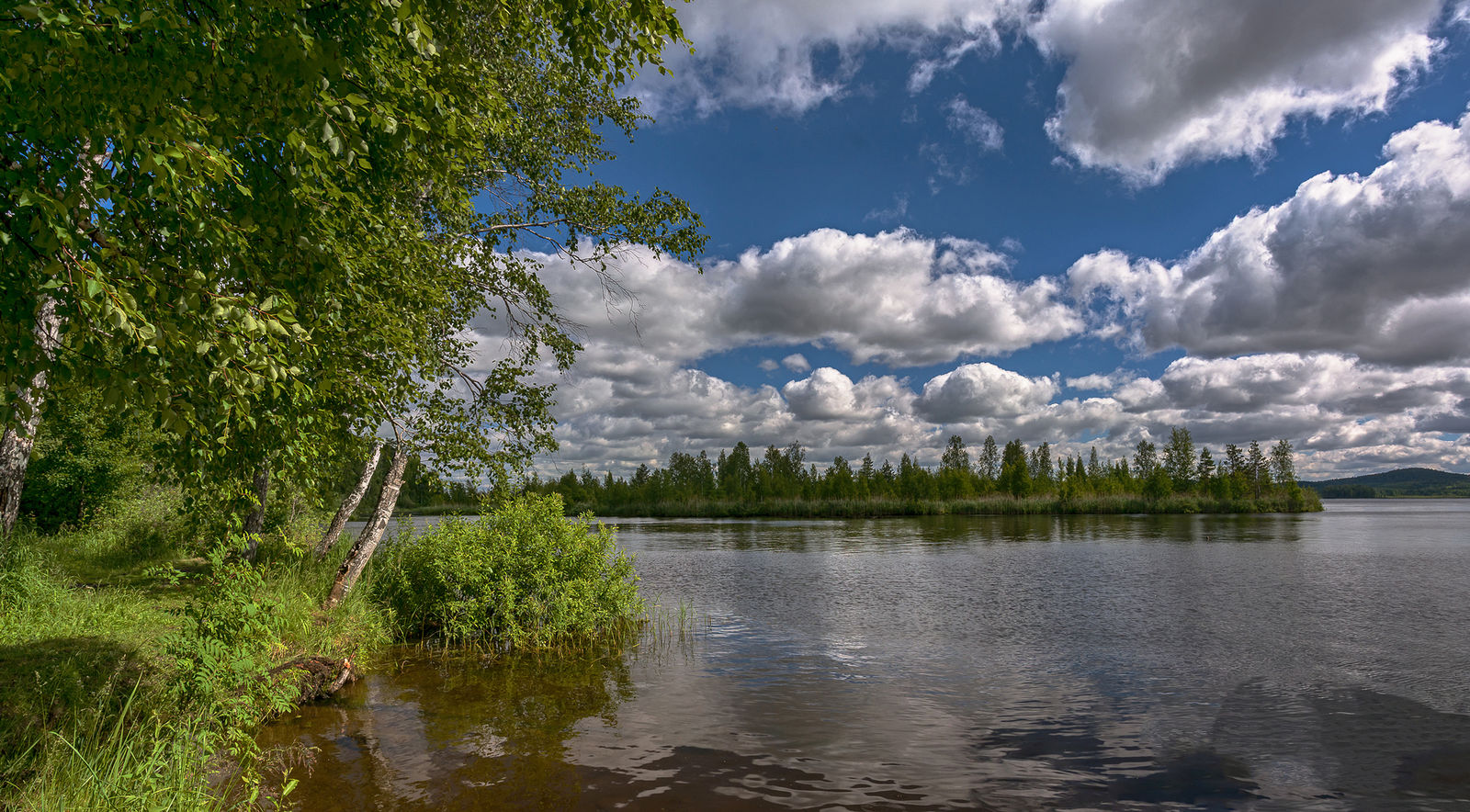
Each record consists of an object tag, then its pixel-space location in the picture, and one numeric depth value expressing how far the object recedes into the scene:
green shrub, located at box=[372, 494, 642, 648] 15.32
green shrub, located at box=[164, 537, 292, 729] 8.11
